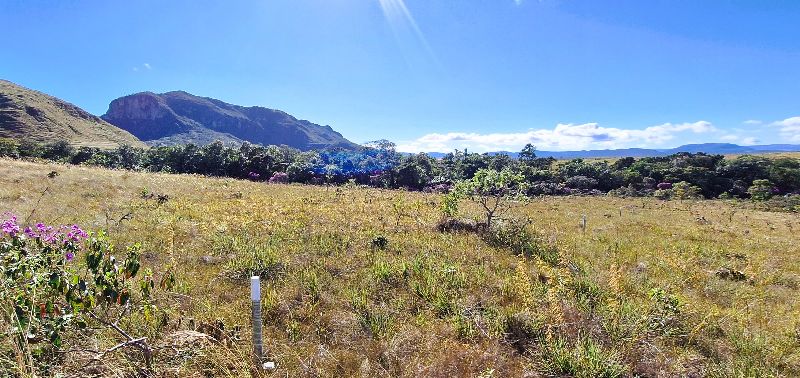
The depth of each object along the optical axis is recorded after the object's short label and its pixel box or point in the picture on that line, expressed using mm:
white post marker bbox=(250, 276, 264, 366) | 4711
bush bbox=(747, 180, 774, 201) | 39906
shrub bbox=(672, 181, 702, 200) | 40275
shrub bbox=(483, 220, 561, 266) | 10609
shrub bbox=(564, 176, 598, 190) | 55125
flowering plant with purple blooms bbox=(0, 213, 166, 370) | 3551
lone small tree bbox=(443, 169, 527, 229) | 14320
